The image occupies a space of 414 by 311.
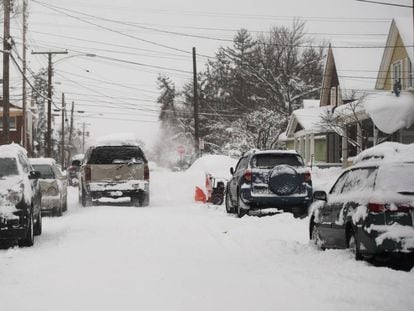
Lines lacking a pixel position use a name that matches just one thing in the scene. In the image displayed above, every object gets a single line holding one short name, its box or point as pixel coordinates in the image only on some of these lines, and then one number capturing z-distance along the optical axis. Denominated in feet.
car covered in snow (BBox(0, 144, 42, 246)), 40.40
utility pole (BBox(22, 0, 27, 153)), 139.32
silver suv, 73.41
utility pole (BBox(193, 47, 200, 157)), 154.20
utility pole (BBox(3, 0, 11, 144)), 90.48
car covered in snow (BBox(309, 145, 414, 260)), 29.76
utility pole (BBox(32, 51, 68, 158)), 146.92
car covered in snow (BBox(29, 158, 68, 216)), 65.16
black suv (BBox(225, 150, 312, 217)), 57.16
